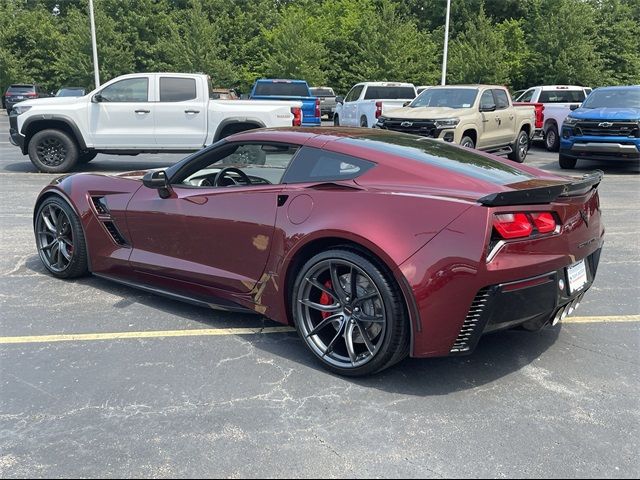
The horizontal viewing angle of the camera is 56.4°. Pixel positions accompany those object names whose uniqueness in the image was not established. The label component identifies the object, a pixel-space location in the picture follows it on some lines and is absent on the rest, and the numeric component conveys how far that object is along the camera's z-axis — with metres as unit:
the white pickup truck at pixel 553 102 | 16.84
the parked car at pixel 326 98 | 31.75
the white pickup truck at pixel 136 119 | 11.46
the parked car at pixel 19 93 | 34.41
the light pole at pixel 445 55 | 29.38
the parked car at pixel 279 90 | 17.83
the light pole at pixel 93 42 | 27.91
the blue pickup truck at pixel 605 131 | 12.23
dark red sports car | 3.06
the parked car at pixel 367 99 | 16.59
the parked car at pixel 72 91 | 28.68
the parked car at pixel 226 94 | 23.01
